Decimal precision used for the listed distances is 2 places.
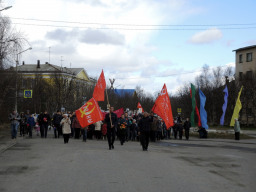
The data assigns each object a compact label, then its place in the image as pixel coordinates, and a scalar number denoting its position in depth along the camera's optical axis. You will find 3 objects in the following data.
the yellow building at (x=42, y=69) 66.80
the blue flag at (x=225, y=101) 23.98
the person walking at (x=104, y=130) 19.76
